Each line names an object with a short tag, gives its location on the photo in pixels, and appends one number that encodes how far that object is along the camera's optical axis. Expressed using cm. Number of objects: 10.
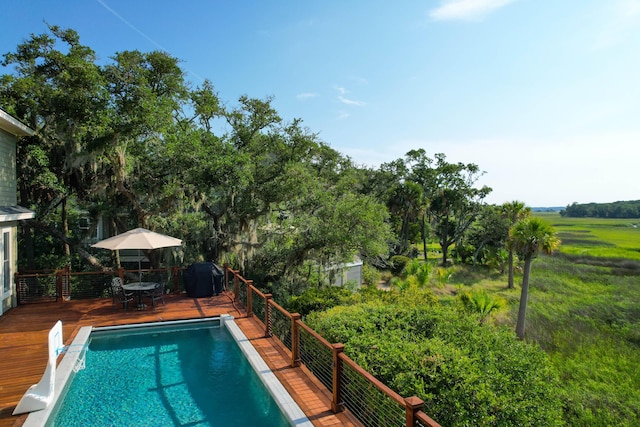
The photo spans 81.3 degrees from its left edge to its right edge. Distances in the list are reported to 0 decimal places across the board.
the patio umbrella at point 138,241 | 916
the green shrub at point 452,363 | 500
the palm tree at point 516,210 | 2461
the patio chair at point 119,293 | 994
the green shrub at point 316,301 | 1025
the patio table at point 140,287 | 983
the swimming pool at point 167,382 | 520
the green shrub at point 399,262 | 2653
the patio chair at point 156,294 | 1014
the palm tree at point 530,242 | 1717
